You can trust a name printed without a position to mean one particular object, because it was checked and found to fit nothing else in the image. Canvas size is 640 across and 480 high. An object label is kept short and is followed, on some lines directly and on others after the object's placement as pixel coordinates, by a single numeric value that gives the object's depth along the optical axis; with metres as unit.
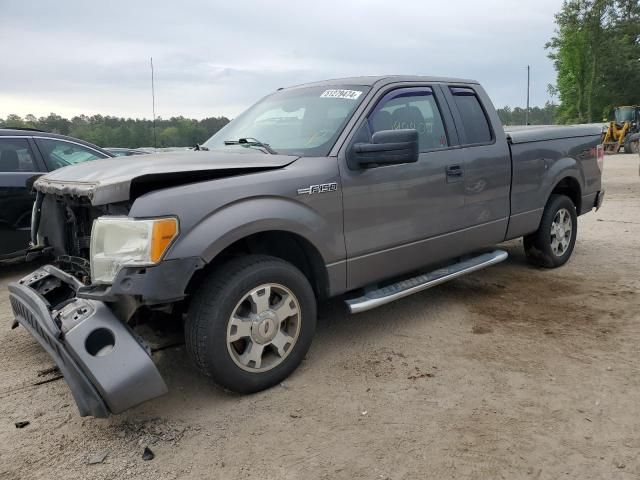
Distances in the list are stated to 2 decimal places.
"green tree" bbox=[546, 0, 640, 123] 44.16
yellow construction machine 28.62
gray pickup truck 2.68
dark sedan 5.61
